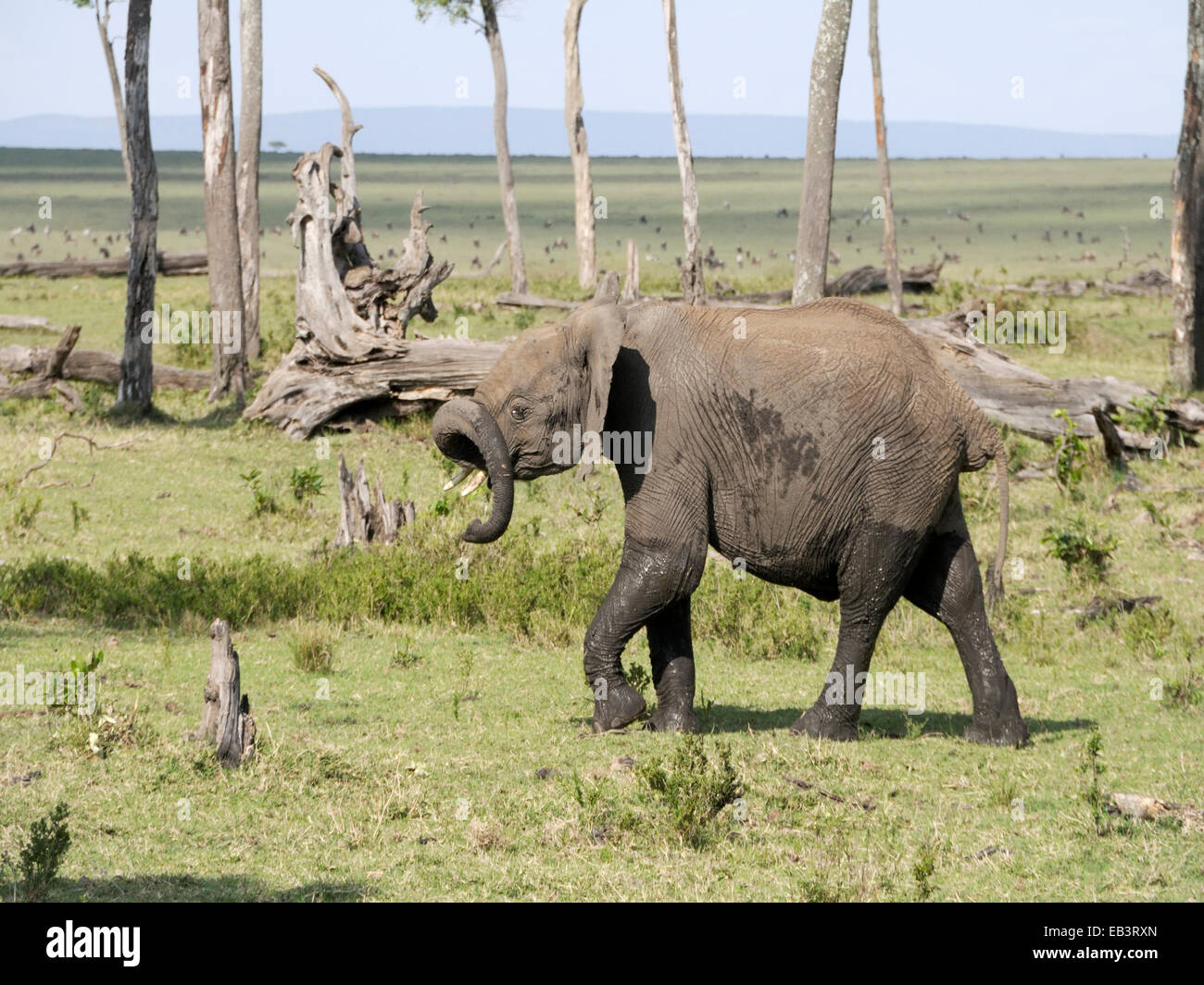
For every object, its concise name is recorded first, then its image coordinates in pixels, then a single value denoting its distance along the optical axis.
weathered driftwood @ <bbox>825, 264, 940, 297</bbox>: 36.28
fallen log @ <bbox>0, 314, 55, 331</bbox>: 27.39
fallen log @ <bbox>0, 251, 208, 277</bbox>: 37.69
